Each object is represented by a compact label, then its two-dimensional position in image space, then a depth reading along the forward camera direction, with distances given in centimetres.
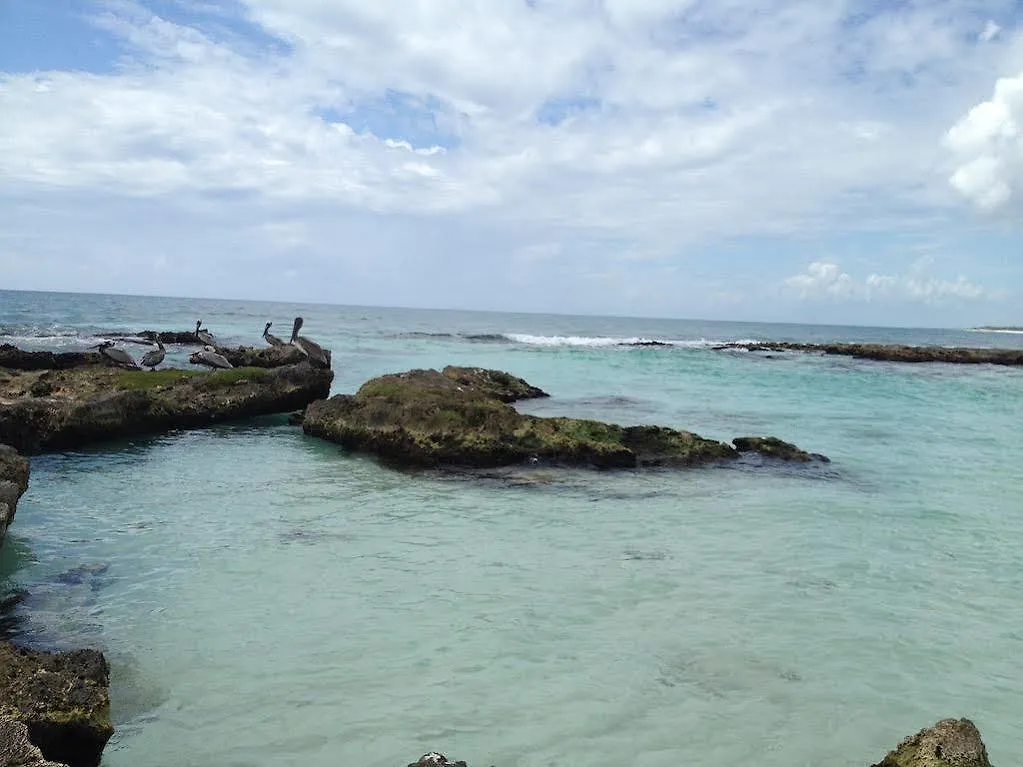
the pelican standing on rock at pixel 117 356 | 1370
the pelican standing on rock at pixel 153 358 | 1467
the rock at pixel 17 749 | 267
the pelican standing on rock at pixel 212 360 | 1501
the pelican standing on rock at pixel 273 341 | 1786
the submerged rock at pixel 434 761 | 312
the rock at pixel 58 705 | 326
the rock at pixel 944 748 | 309
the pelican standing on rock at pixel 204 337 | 2976
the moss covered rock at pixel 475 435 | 984
